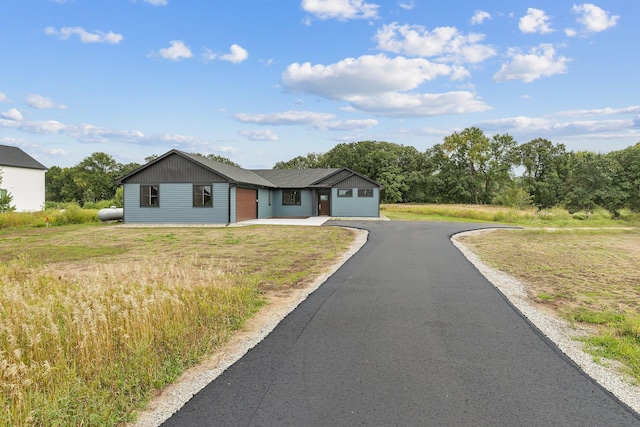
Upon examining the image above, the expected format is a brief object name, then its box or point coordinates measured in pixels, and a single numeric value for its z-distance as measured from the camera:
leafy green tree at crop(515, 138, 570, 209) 54.38
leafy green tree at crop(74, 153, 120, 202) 63.66
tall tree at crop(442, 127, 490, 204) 56.69
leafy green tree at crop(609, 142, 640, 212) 43.78
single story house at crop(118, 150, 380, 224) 25.03
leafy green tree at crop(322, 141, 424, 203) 54.47
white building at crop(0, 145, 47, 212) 37.53
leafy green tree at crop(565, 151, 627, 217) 42.75
